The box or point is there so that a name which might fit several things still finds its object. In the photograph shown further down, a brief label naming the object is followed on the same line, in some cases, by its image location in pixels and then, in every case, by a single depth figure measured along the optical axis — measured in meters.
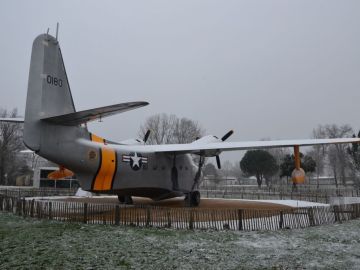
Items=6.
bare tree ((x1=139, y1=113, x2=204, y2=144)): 60.50
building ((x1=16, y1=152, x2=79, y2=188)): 43.00
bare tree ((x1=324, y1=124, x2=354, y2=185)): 67.88
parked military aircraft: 12.09
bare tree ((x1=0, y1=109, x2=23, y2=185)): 52.81
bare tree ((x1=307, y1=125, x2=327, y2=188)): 79.44
